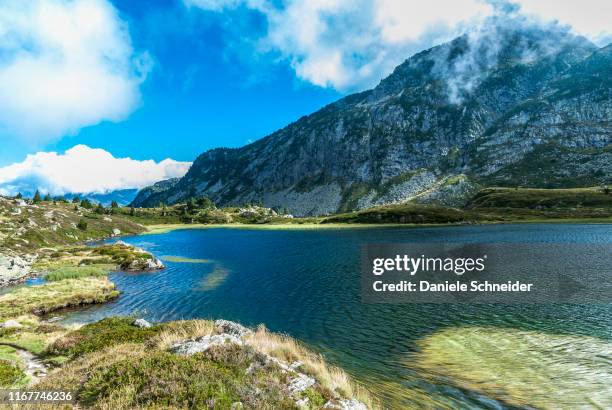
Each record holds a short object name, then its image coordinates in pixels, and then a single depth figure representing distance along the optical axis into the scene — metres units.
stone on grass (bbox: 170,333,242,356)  18.03
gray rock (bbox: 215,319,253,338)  23.02
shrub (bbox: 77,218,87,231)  157.62
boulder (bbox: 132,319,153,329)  29.48
